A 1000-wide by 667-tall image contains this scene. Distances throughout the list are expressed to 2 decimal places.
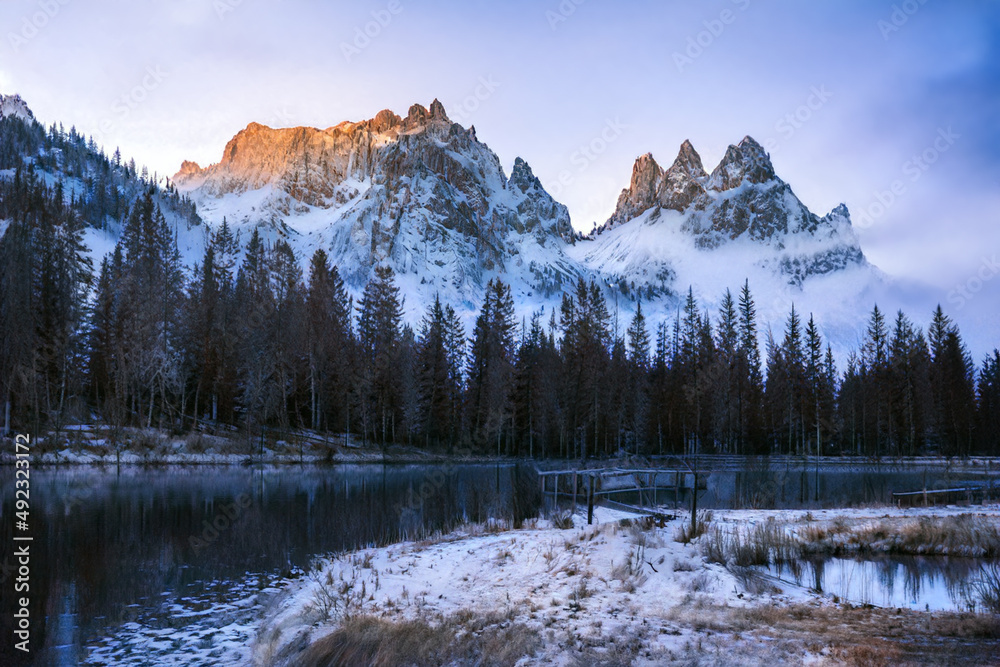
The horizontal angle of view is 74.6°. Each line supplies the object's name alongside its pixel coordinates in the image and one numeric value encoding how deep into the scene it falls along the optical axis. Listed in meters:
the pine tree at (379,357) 61.31
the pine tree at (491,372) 64.56
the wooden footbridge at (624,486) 28.22
